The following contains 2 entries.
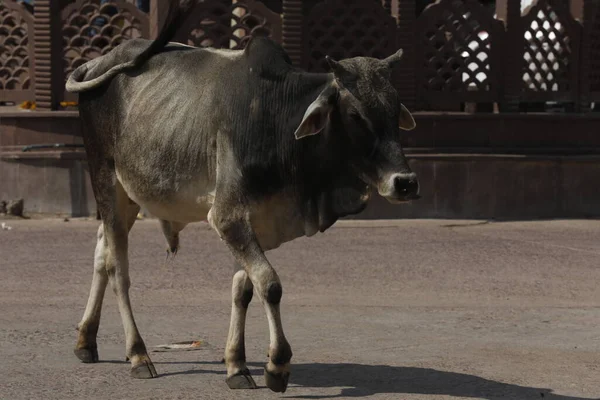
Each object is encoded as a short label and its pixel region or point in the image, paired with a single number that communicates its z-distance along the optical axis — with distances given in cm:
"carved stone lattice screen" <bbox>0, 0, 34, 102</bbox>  1548
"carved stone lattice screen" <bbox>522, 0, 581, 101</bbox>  1583
